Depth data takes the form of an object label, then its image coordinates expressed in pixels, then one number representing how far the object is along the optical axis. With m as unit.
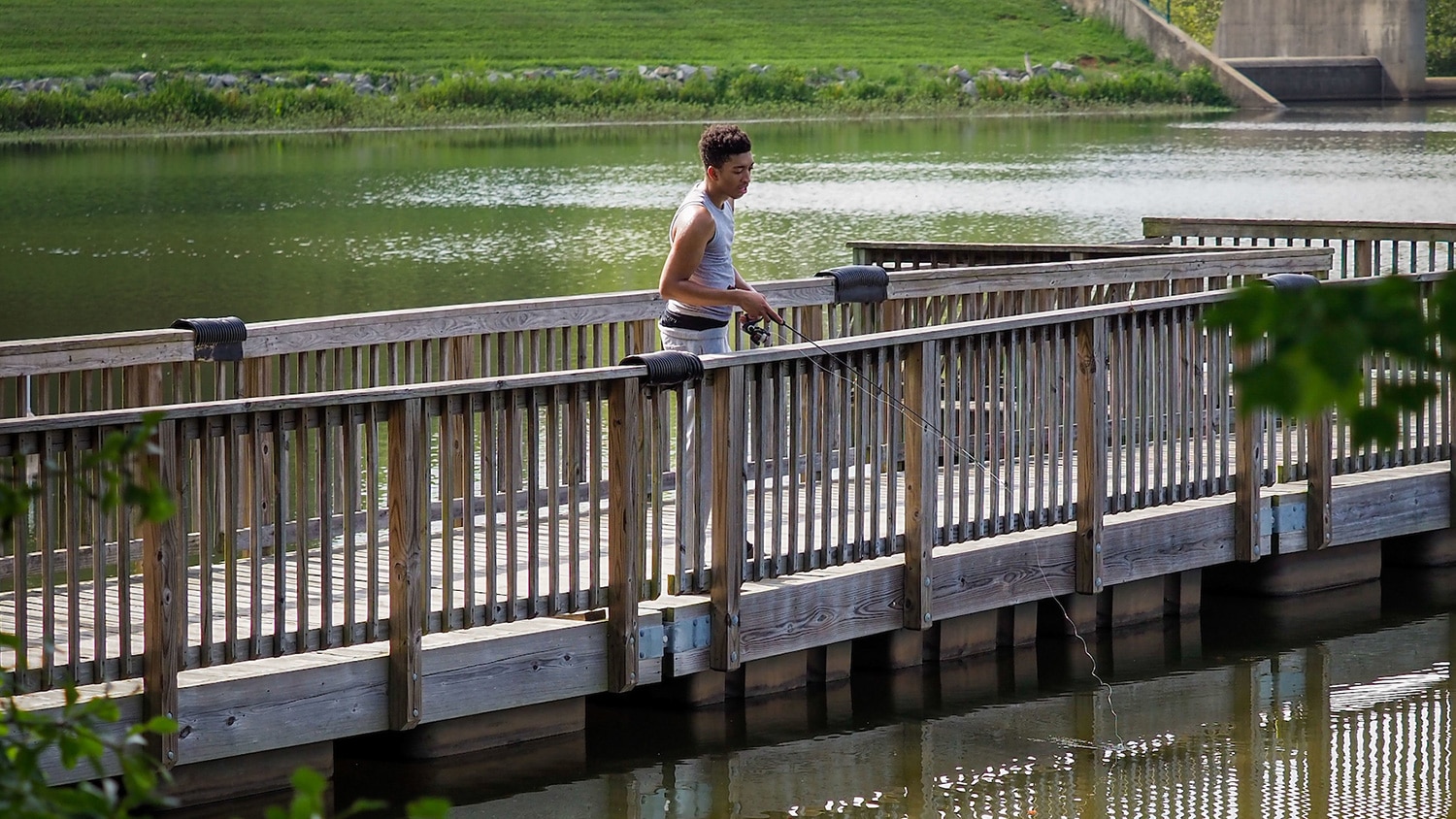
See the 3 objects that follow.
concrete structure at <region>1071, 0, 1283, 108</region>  140.12
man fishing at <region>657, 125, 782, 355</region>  14.37
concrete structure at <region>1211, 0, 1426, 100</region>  145.62
